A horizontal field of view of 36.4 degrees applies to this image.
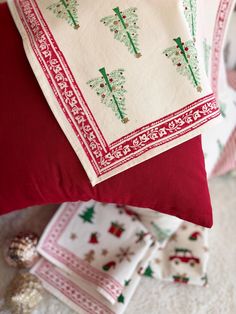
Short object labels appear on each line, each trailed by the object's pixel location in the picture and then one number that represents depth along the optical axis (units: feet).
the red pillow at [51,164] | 1.96
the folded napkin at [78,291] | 2.54
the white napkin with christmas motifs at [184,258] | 2.69
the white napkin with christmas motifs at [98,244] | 2.60
